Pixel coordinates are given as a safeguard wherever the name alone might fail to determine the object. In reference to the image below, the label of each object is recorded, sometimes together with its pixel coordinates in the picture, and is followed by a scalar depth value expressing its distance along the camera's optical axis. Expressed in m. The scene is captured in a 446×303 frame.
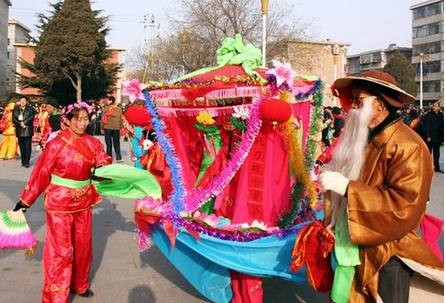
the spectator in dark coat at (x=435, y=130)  11.98
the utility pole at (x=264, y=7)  11.37
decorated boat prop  3.60
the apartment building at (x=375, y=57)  74.44
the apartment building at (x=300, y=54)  27.17
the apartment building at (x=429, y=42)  61.81
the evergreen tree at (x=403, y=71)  55.47
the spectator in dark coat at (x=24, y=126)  11.77
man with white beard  2.24
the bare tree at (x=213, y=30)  26.03
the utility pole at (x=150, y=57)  33.95
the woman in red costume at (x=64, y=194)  3.79
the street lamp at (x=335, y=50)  19.87
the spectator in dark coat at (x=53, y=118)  12.54
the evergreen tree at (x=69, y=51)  31.69
